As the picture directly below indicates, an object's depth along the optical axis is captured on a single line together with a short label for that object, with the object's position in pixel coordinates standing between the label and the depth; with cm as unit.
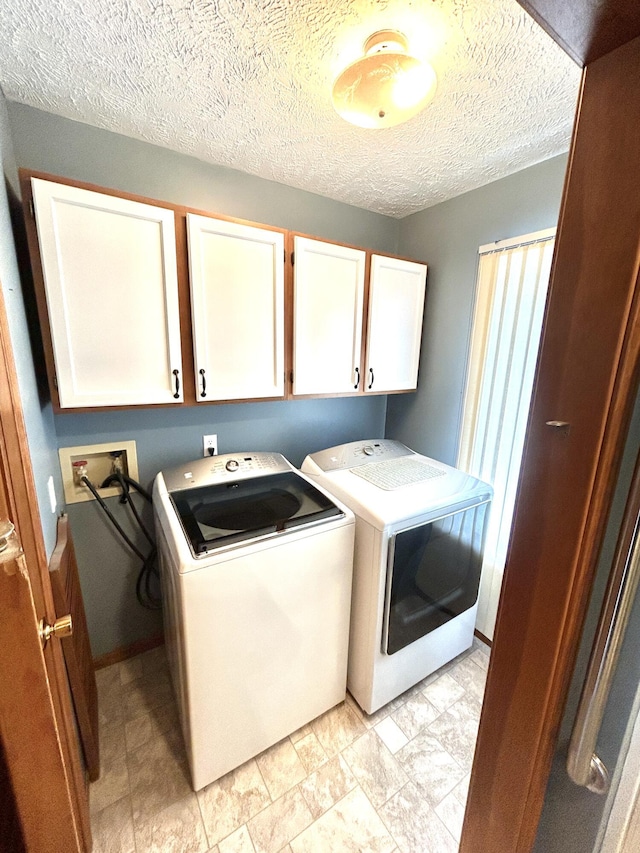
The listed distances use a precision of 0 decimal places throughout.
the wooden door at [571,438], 50
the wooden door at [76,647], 109
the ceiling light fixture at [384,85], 91
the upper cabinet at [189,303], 118
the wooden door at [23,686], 48
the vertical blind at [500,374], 160
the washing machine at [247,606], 114
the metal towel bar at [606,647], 50
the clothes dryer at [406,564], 140
